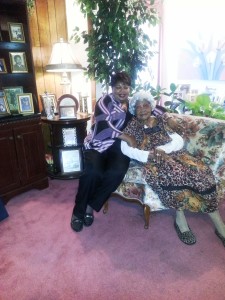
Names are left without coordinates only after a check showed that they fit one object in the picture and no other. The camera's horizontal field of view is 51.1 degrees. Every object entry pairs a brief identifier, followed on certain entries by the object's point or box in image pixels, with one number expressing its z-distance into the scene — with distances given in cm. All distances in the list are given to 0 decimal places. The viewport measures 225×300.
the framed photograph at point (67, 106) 257
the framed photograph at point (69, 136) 264
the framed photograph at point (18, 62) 229
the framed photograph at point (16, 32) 220
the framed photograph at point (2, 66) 225
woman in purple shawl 187
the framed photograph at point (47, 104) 260
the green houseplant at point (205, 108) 218
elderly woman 168
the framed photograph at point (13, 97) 242
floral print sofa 181
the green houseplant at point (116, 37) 231
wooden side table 260
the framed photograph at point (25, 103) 237
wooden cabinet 221
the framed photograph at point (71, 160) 269
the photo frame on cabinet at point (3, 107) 225
